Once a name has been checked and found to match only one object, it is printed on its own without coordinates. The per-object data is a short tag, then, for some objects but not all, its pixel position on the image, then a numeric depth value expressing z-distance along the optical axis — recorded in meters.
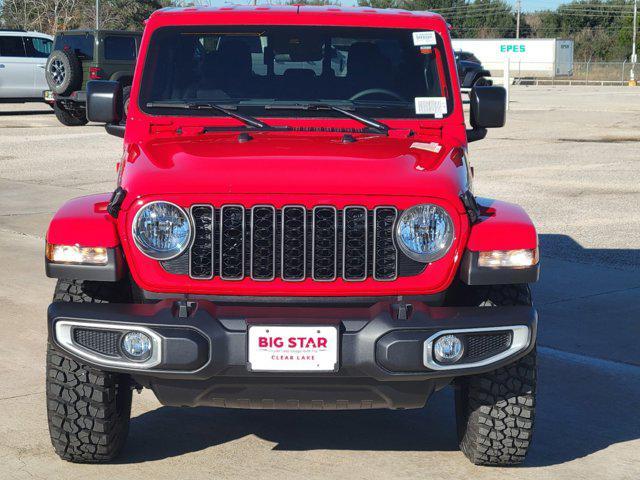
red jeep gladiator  4.21
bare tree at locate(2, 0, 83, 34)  55.56
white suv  27.11
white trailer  67.31
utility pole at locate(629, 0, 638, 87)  63.12
